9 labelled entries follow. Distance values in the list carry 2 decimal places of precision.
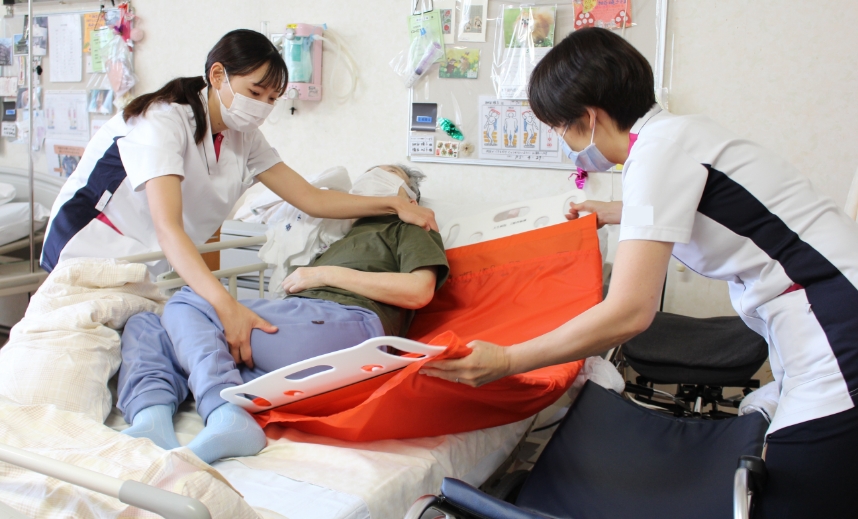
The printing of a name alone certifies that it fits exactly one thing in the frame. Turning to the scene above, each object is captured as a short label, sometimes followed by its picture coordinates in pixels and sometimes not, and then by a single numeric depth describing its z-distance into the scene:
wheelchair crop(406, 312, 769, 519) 1.01
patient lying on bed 1.23
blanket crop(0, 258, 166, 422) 1.23
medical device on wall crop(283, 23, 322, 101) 2.90
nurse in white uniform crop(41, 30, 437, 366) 1.61
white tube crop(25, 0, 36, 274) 2.49
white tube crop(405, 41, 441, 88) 2.75
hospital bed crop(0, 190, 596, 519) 1.05
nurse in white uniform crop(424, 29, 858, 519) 0.97
